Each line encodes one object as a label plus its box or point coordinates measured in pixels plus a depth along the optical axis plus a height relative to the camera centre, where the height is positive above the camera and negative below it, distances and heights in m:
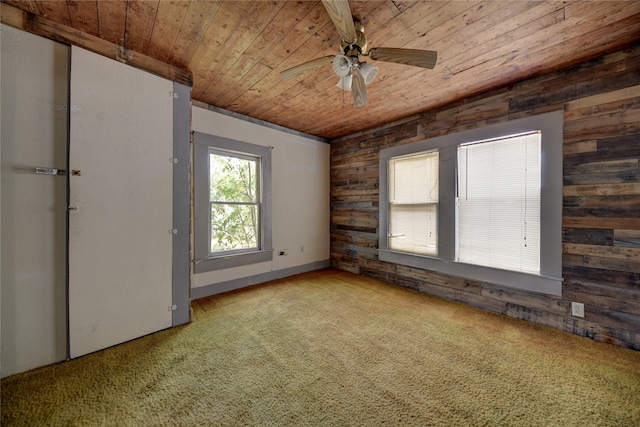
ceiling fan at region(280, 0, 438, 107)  1.58 +1.11
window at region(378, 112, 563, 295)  2.35 +0.11
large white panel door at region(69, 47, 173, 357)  1.87 +0.07
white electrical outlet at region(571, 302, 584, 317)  2.21 -0.87
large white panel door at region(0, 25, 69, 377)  1.63 +0.06
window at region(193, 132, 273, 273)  3.08 +0.12
